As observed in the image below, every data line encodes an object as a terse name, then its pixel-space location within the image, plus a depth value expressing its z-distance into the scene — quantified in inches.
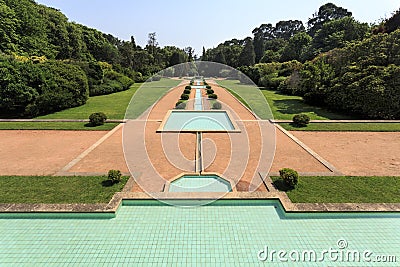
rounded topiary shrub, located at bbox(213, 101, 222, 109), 744.3
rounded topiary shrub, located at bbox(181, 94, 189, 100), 912.7
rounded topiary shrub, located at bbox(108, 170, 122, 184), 277.6
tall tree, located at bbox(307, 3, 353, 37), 2696.9
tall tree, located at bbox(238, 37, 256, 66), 2128.4
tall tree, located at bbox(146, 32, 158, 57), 2452.0
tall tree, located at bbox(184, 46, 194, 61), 2408.2
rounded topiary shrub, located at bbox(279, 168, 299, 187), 269.1
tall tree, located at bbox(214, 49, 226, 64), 2192.4
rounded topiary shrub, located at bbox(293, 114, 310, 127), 540.1
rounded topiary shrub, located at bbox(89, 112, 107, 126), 541.9
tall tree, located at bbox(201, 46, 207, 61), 2288.4
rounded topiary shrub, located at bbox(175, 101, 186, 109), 770.7
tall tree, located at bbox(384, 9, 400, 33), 866.0
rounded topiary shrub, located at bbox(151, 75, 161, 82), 1660.9
